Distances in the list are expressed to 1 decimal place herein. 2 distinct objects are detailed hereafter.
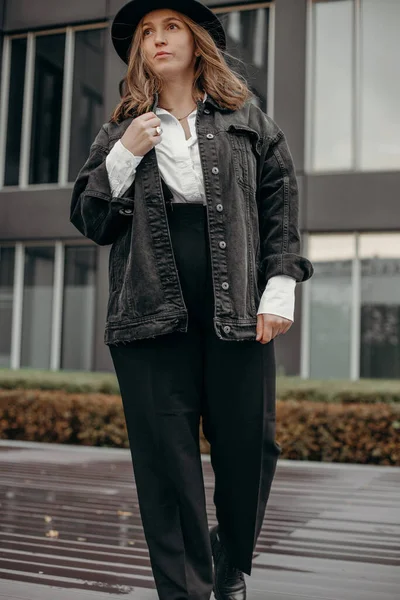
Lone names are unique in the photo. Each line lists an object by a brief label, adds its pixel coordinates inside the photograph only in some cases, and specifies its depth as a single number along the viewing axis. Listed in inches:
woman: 98.7
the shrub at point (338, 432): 311.3
